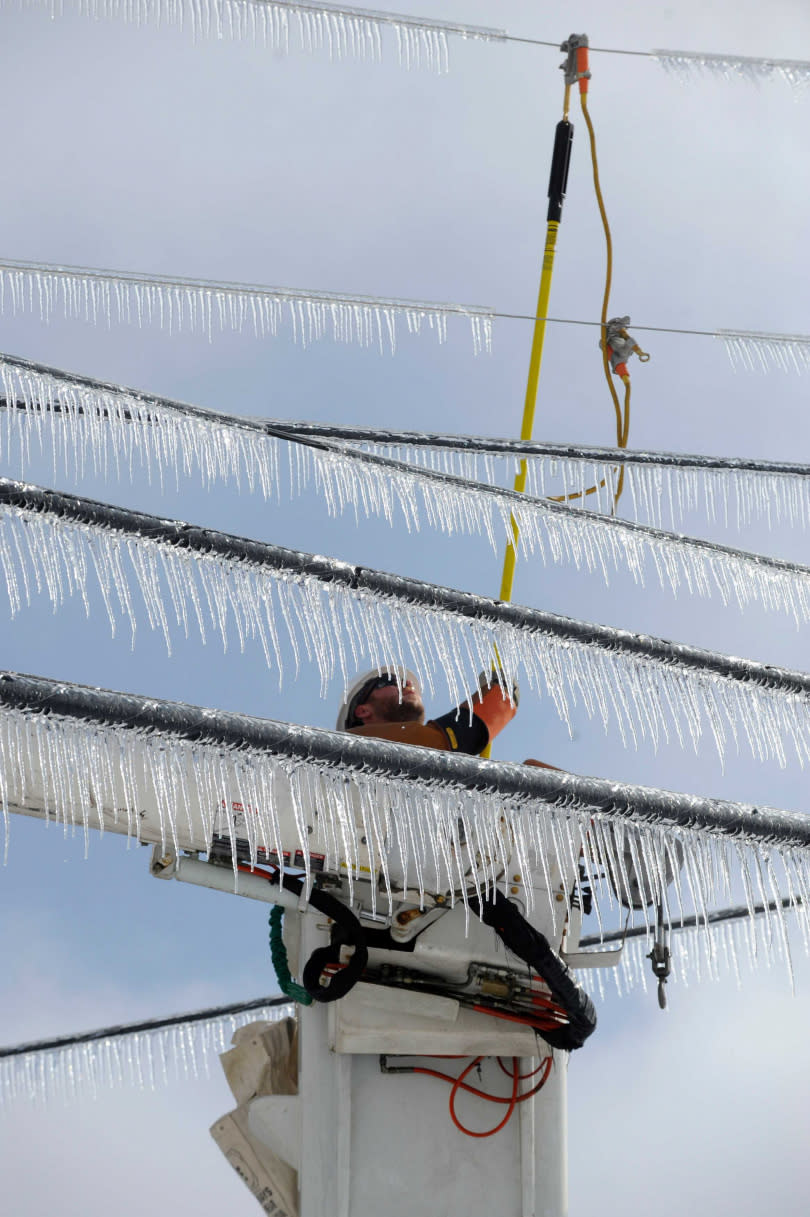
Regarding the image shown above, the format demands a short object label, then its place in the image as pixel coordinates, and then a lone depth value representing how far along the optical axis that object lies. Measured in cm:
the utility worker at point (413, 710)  1407
